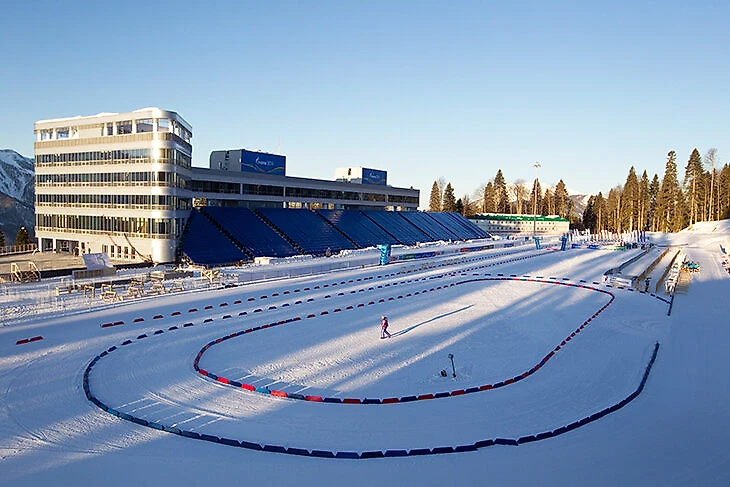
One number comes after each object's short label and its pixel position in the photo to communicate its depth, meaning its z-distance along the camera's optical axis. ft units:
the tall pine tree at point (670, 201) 405.39
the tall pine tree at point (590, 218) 512.63
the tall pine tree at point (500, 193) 497.05
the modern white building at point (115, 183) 145.18
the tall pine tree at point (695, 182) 403.75
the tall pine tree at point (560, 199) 549.54
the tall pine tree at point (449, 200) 458.09
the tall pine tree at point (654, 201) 435.12
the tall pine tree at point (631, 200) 433.48
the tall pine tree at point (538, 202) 591.78
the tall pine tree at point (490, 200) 500.66
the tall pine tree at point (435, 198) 465.88
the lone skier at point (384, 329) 73.97
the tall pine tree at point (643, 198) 427.74
